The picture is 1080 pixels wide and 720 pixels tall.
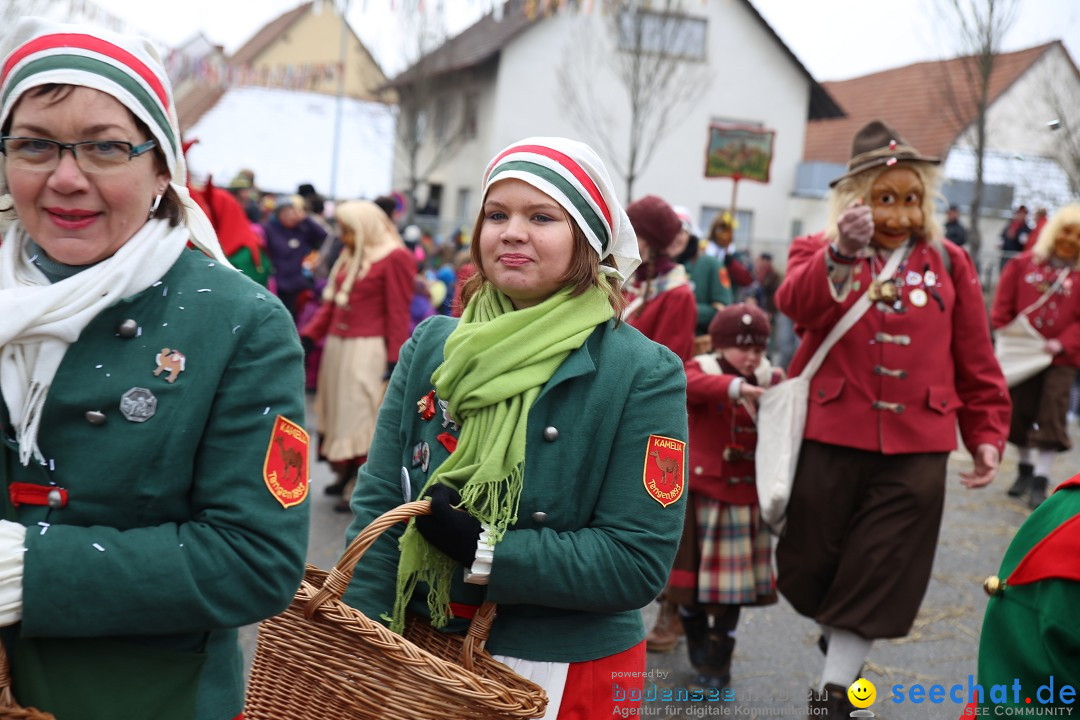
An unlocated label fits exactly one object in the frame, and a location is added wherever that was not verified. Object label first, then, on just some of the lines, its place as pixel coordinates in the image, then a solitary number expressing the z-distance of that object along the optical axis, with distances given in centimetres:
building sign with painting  870
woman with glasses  168
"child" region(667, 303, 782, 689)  449
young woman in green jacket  218
